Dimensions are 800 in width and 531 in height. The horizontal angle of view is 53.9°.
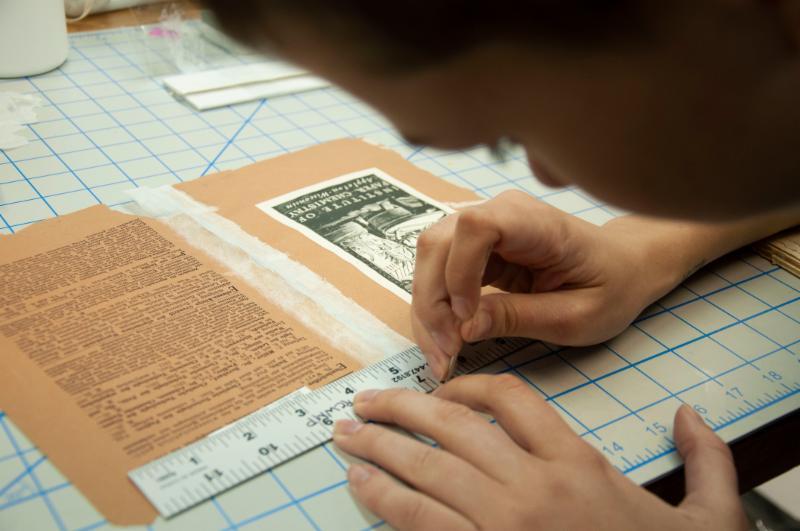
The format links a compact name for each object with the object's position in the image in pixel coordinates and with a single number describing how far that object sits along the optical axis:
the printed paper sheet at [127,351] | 0.72
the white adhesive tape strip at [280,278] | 0.88
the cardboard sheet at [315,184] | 0.95
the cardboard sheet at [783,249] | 1.05
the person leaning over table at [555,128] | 0.38
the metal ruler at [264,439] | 0.67
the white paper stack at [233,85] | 1.45
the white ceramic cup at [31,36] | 1.34
